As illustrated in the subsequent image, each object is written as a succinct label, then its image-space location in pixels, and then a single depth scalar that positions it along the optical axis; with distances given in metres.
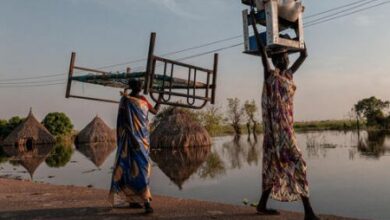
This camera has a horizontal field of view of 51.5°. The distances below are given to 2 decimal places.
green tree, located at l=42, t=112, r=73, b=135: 43.84
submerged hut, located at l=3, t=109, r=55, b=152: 35.21
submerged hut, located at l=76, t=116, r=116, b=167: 36.97
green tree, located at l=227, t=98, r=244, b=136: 51.44
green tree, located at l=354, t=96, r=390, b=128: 51.56
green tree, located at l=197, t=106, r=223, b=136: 42.72
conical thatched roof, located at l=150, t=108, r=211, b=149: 25.16
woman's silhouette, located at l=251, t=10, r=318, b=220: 4.03
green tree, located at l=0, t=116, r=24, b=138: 41.72
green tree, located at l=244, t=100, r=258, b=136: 51.44
